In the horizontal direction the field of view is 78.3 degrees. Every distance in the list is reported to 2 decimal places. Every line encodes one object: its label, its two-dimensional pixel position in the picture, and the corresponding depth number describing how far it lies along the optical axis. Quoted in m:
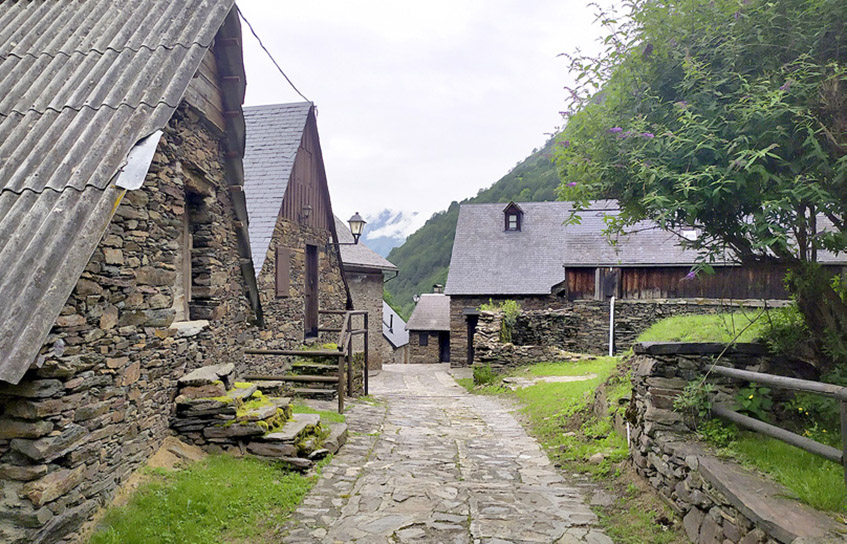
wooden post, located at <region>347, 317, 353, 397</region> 10.84
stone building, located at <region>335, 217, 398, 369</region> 21.41
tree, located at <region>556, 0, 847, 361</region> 3.82
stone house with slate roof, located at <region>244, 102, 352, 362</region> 11.23
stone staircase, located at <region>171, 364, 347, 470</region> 5.93
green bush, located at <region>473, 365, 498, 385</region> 15.47
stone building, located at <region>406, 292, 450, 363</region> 34.56
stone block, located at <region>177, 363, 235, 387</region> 6.07
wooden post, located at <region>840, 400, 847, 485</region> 3.07
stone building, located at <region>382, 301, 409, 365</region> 36.31
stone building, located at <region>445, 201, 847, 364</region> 18.37
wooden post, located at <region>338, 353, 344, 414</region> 8.86
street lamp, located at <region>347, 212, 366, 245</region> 15.53
